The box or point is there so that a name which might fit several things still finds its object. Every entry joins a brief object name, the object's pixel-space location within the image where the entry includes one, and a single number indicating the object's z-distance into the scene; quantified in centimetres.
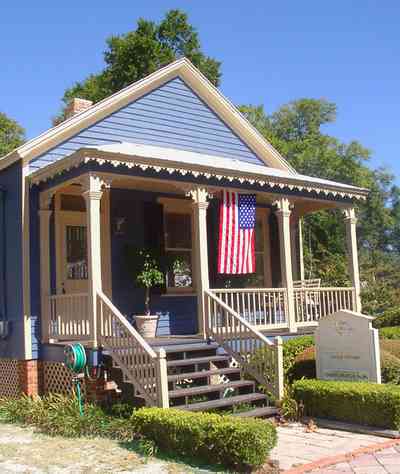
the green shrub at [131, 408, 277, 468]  671
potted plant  1175
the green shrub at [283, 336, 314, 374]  1105
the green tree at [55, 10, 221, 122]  2973
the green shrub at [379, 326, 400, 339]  1412
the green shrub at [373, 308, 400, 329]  1642
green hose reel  948
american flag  1192
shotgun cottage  982
